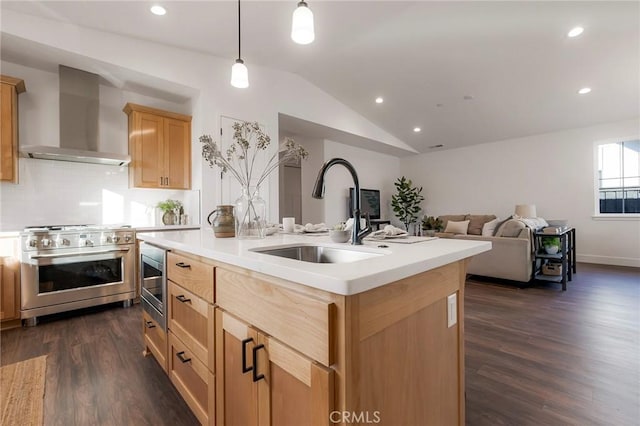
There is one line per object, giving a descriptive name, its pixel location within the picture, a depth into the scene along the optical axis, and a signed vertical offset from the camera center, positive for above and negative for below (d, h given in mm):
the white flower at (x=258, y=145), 1526 +361
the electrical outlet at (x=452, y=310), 1059 -387
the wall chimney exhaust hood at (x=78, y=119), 3010 +1036
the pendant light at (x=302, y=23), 1541 +1051
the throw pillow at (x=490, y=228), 4403 -283
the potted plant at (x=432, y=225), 5883 -306
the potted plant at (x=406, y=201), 7355 +256
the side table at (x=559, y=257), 3574 -639
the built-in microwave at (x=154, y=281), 1607 -445
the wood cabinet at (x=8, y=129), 2648 +797
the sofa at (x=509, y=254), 3631 -586
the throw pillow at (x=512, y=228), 3740 -238
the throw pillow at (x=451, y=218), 5750 -156
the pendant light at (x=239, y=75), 1972 +978
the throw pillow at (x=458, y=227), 5203 -311
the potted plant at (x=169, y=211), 3682 +5
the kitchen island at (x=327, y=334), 651 -374
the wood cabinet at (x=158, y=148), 3404 +813
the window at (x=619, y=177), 5059 +615
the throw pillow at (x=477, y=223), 5367 -245
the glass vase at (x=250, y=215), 1556 -22
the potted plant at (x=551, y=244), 3720 -463
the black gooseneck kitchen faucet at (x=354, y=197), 1238 +64
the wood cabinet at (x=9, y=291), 2512 -726
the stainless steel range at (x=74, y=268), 2600 -577
